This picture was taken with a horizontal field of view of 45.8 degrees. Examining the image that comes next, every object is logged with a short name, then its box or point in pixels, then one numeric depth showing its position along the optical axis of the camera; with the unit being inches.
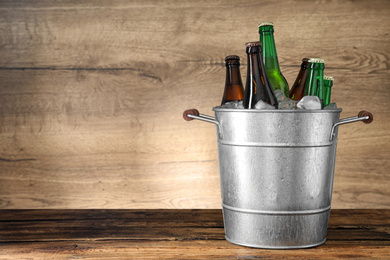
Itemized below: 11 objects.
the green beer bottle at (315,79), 45.9
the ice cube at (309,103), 41.8
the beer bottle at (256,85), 43.6
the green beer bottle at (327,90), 48.2
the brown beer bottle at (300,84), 49.1
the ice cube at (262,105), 42.0
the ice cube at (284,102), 42.8
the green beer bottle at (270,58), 47.5
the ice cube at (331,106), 45.2
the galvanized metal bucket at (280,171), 40.9
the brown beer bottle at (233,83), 49.2
